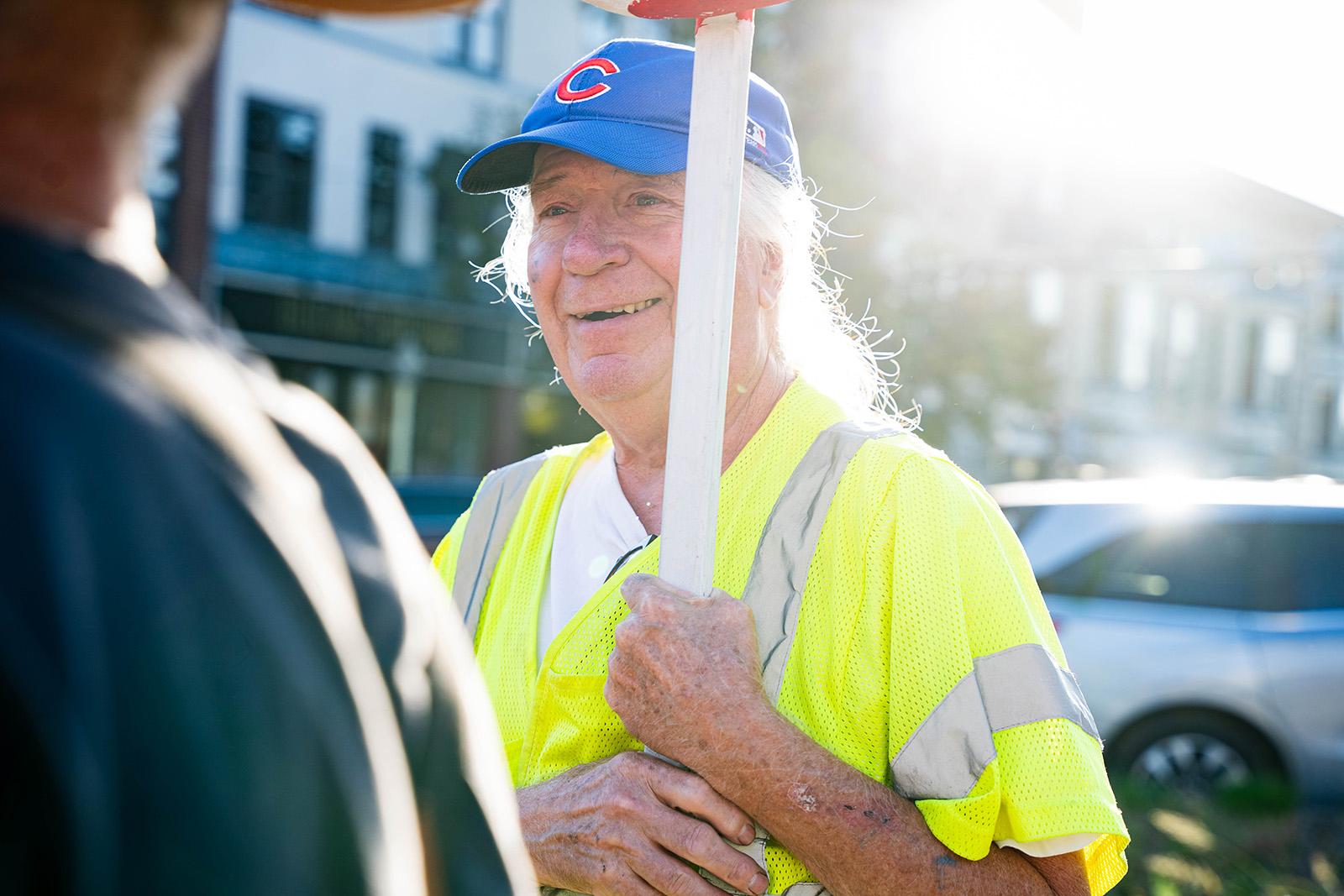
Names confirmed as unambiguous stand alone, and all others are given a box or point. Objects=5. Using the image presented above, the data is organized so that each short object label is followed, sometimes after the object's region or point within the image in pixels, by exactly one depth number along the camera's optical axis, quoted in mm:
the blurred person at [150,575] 595
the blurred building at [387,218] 18875
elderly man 1570
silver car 6000
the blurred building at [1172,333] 20141
